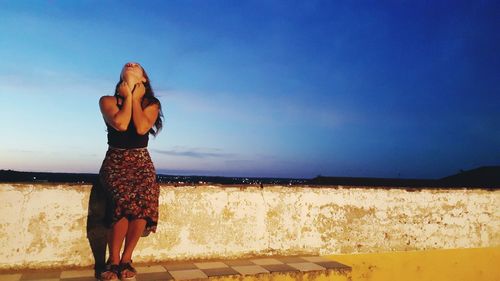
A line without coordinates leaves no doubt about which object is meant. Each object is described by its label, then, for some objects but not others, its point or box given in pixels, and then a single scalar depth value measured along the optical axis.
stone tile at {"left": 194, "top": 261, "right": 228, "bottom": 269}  3.05
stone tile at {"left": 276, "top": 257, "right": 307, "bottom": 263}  3.32
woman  2.62
